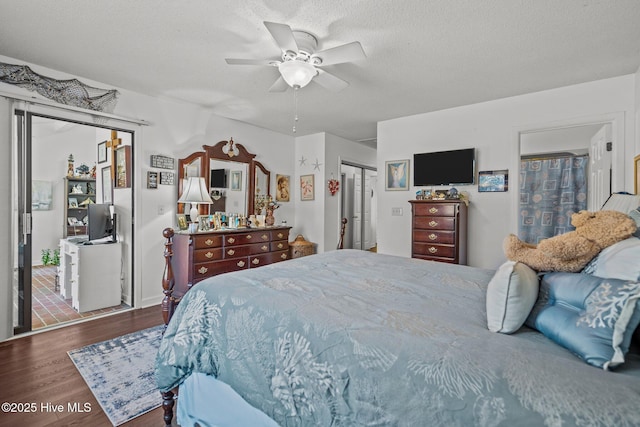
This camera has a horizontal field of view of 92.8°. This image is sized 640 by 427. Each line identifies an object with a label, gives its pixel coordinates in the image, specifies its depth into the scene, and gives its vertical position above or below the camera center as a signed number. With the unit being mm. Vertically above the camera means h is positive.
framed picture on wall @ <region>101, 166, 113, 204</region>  4114 +306
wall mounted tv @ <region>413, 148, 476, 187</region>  3801 +554
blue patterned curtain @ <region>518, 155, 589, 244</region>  4805 +284
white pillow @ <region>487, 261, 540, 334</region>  1038 -309
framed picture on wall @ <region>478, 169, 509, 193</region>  3633 +361
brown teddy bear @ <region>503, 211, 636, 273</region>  1217 -136
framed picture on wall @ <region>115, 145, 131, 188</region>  3676 +510
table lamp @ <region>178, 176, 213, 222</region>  3695 +178
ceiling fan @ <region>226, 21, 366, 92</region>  2053 +1104
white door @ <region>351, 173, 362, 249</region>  7074 -43
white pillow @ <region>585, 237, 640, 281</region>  1014 -180
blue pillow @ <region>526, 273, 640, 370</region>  809 -318
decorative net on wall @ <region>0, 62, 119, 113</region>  2717 +1161
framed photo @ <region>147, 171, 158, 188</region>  3686 +355
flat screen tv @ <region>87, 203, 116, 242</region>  3729 -186
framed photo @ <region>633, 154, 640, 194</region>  2621 +333
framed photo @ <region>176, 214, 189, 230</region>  3918 -175
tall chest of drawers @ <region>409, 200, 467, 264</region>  3559 -242
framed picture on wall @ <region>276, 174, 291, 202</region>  5324 +373
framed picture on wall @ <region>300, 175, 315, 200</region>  5457 +395
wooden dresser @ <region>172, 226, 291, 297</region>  3574 -557
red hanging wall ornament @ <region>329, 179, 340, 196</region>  5422 +423
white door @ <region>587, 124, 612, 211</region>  3172 +490
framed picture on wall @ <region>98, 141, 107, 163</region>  4168 +783
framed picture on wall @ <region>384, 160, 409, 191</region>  4395 +509
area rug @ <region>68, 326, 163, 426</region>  1835 -1174
